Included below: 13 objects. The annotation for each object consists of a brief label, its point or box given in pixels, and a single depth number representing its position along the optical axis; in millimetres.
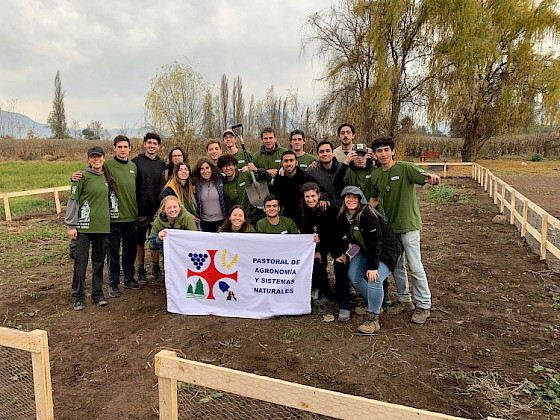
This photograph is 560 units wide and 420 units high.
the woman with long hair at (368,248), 4477
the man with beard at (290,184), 5258
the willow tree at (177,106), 18531
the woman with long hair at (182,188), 5504
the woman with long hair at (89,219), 5105
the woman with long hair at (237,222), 5199
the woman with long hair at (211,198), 5617
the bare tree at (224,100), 25225
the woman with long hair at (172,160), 5828
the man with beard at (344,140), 5762
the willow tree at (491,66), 21562
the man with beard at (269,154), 5941
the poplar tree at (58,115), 47781
